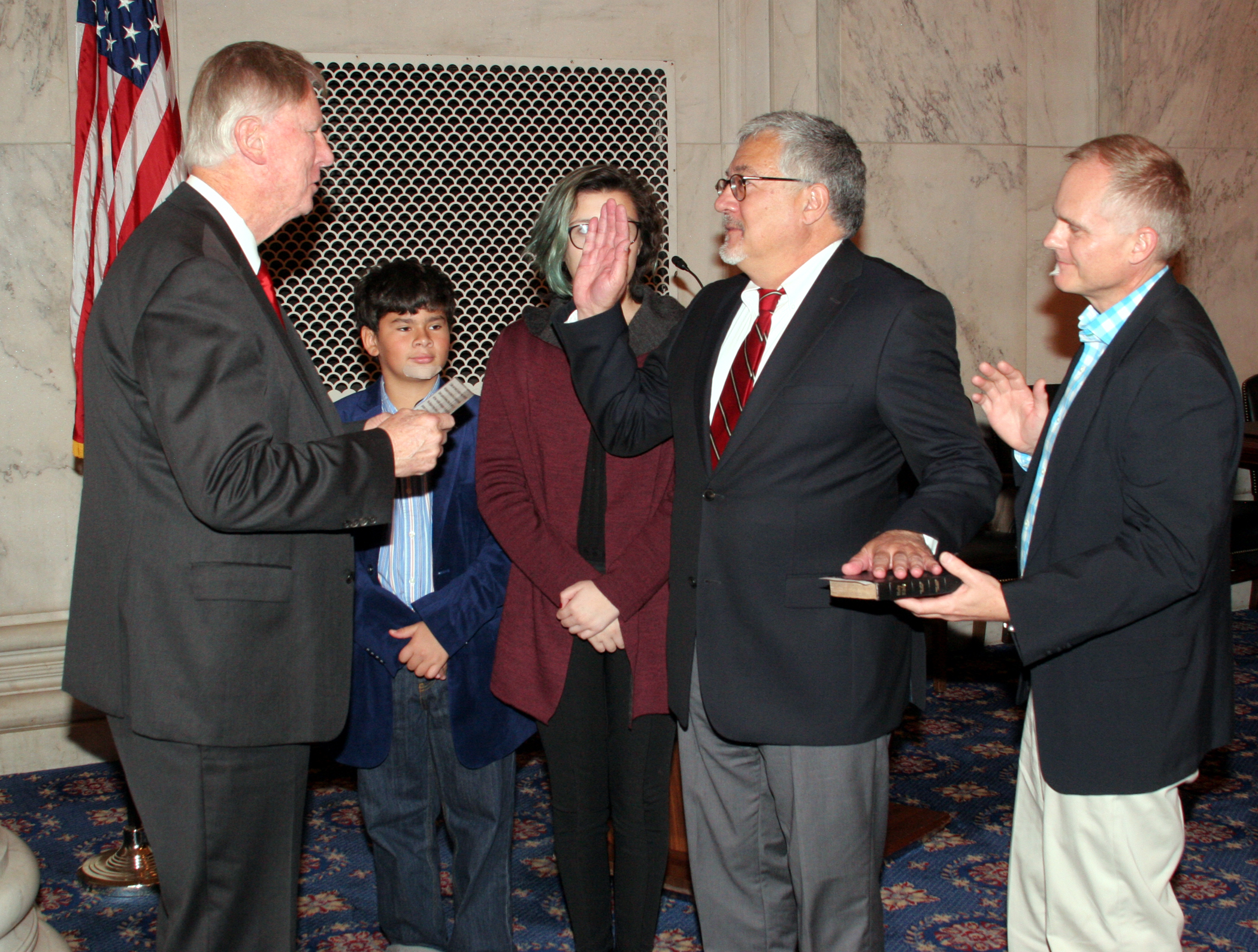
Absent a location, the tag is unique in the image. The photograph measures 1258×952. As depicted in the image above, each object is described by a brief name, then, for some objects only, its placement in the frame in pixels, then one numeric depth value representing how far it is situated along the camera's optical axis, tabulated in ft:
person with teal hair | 8.61
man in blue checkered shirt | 6.48
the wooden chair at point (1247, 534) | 16.52
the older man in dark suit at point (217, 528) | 6.33
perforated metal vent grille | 15.62
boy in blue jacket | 9.28
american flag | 12.49
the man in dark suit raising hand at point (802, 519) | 7.27
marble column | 14.08
